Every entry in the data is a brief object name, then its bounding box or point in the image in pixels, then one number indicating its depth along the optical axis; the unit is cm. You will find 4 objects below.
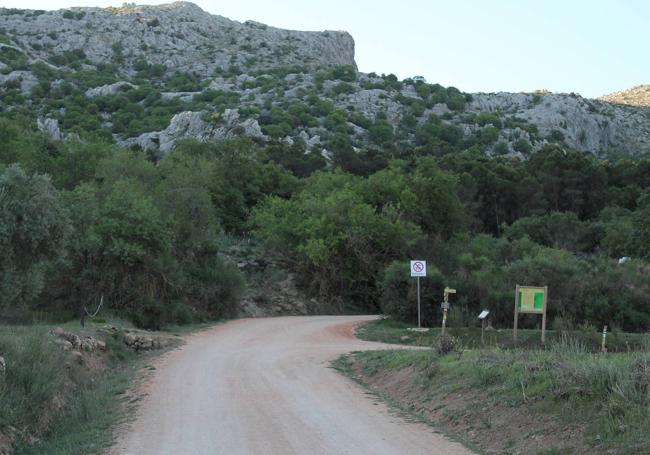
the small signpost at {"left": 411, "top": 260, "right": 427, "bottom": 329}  2980
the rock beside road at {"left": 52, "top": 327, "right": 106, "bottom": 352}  1793
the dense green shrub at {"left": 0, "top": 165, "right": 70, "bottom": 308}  1973
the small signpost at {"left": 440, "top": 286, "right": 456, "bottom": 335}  2138
